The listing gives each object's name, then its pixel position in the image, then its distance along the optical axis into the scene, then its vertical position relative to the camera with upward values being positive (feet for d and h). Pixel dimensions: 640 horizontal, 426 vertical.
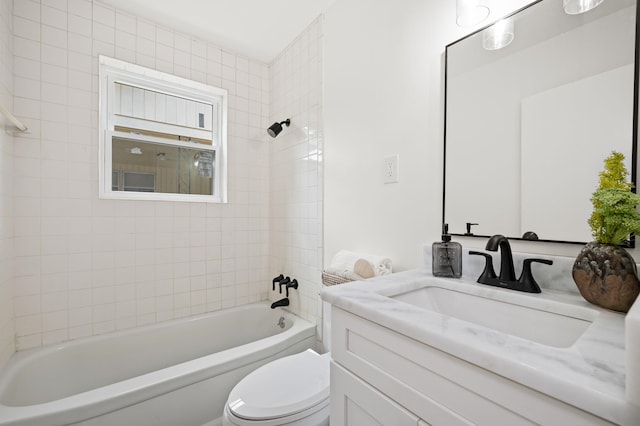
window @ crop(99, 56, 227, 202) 6.31 +1.83
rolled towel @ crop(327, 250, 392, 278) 4.37 -0.89
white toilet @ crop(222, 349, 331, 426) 3.37 -2.43
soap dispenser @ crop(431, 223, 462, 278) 3.37 -0.58
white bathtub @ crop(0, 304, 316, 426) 3.89 -2.92
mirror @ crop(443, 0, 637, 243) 2.59 +1.01
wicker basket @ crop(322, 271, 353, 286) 4.72 -1.20
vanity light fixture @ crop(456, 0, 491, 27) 3.40 +2.45
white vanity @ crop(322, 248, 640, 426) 1.29 -0.90
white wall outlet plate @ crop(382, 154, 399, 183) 4.47 +0.67
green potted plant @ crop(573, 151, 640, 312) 2.10 -0.30
